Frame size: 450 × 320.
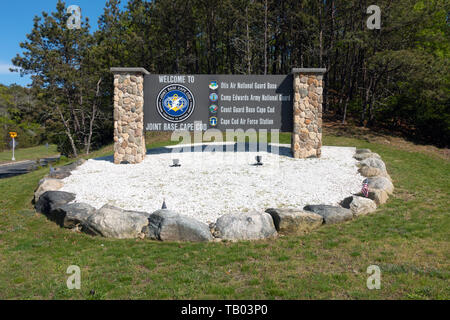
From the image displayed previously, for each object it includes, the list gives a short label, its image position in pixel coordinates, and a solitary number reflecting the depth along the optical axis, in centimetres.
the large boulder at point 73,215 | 826
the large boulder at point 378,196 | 965
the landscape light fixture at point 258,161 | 1231
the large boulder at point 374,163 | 1242
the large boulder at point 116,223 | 783
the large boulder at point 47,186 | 1044
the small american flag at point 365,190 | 974
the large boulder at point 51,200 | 917
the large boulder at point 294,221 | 798
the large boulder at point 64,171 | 1176
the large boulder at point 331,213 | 847
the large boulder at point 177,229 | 761
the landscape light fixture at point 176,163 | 1241
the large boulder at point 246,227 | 771
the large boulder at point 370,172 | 1150
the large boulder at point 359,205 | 898
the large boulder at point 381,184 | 1032
